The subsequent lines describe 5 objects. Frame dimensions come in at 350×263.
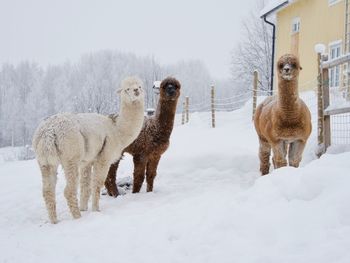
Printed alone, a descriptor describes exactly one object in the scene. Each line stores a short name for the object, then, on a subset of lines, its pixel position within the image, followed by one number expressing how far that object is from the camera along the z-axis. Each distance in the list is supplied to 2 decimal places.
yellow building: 14.78
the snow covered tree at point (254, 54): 31.83
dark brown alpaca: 6.40
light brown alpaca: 5.52
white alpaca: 4.66
